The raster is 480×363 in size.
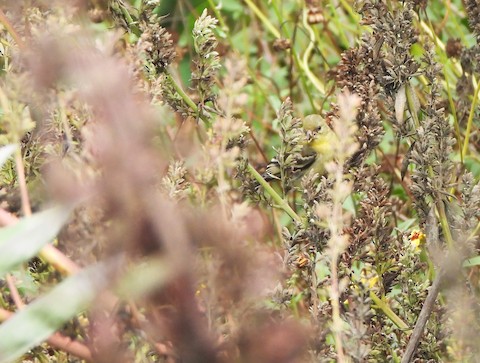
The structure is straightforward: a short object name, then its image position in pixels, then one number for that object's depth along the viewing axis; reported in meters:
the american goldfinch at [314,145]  6.66
